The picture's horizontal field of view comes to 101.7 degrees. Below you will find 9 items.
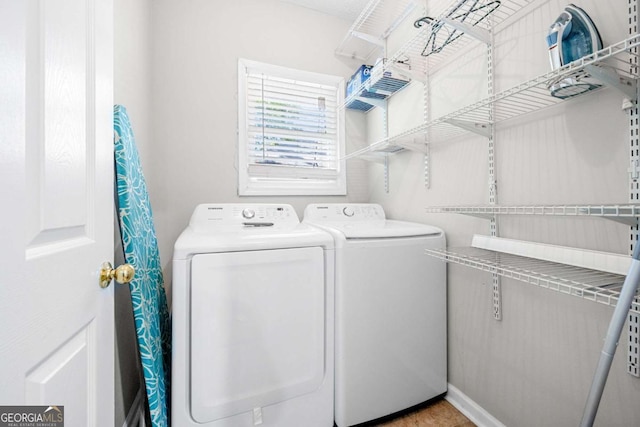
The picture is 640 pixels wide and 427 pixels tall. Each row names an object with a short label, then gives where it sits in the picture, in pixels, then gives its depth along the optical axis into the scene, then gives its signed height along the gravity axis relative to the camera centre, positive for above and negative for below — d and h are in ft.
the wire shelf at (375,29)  6.41 +4.91
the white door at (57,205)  1.32 +0.05
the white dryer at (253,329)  3.60 -1.74
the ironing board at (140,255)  3.16 -0.57
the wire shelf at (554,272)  2.40 -0.72
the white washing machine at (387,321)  4.36 -1.93
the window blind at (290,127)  6.86 +2.37
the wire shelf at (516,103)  2.50 +1.49
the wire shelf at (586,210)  2.16 +0.01
